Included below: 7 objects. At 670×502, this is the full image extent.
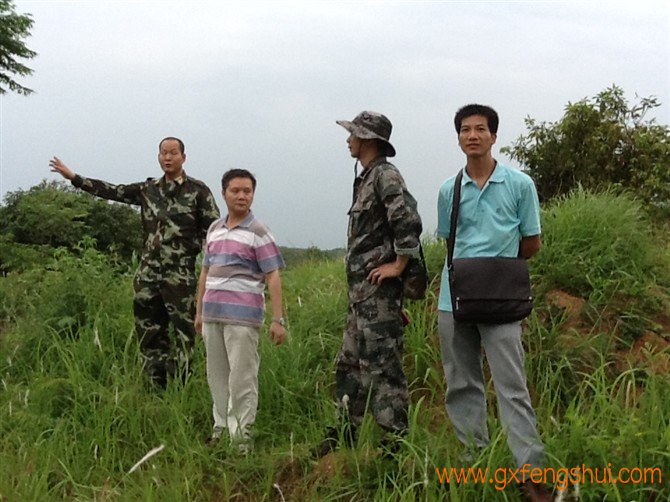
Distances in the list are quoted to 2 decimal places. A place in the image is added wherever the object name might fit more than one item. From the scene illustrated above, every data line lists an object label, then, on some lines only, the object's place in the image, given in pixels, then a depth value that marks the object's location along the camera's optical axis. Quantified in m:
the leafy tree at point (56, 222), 14.47
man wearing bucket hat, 3.75
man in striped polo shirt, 4.22
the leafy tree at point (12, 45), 16.56
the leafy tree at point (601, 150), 9.20
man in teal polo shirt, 3.29
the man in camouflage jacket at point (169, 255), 5.13
